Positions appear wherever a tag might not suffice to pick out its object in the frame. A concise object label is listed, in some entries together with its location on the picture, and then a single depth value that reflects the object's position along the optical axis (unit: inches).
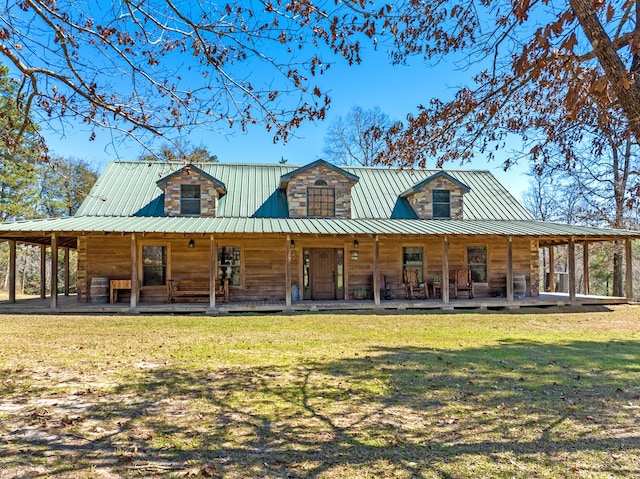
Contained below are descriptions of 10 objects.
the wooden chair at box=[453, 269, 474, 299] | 636.9
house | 562.6
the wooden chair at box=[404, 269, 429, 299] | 631.8
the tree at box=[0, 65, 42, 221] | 1019.3
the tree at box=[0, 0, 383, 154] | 186.8
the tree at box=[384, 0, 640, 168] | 137.0
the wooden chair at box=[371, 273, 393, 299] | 631.8
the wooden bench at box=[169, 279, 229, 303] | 584.4
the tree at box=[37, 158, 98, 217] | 1147.3
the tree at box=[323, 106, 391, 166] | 1053.8
